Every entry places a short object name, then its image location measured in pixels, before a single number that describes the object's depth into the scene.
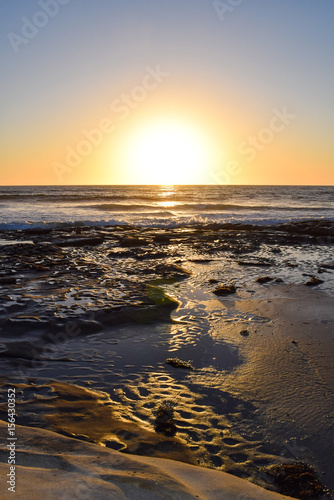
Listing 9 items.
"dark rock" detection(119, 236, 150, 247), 14.02
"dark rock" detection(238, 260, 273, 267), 10.15
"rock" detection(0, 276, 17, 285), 7.79
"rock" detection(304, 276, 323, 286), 7.84
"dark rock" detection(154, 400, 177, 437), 3.00
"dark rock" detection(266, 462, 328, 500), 2.38
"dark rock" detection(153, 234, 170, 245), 15.03
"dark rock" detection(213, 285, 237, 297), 7.22
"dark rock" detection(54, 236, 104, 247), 14.27
